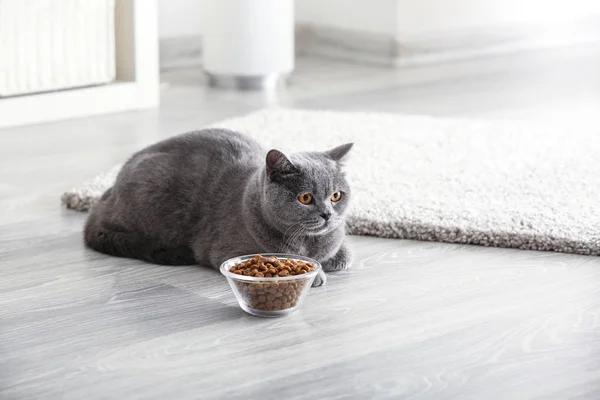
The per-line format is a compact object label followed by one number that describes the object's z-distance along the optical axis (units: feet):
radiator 9.40
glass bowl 5.81
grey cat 6.05
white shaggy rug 6.89
